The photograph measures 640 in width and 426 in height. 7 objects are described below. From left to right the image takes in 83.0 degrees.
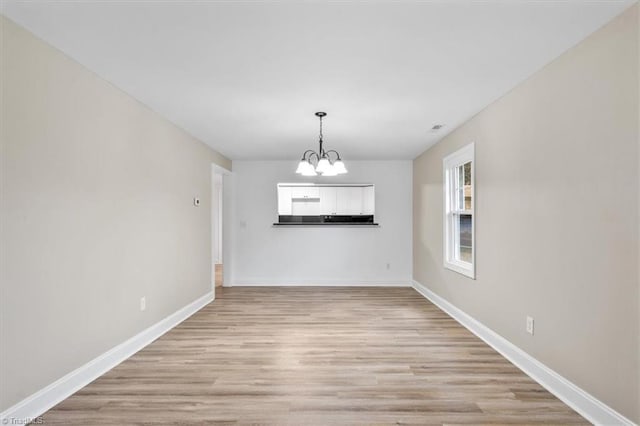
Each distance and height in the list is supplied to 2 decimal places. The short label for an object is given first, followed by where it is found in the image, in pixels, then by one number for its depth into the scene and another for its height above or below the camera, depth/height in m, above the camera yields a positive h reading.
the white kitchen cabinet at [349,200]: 6.70 +0.20
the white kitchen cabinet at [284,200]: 6.66 +0.21
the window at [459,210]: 4.22 +0.01
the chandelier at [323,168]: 3.99 +0.49
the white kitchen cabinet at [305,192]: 6.67 +0.35
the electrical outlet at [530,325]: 2.88 -0.92
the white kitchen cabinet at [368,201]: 6.67 +0.18
